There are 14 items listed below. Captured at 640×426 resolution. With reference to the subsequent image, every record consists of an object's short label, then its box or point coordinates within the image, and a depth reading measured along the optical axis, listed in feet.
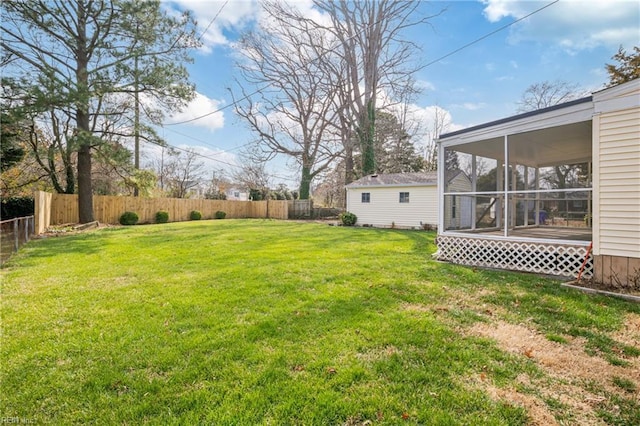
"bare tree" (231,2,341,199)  71.31
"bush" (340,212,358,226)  57.93
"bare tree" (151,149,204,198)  98.53
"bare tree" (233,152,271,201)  105.09
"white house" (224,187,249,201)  160.78
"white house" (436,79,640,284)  15.92
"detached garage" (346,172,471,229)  49.67
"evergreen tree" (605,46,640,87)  47.16
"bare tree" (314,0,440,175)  67.82
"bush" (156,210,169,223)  62.18
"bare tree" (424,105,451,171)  96.73
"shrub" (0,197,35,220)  44.96
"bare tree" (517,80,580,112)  72.13
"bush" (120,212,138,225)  55.83
